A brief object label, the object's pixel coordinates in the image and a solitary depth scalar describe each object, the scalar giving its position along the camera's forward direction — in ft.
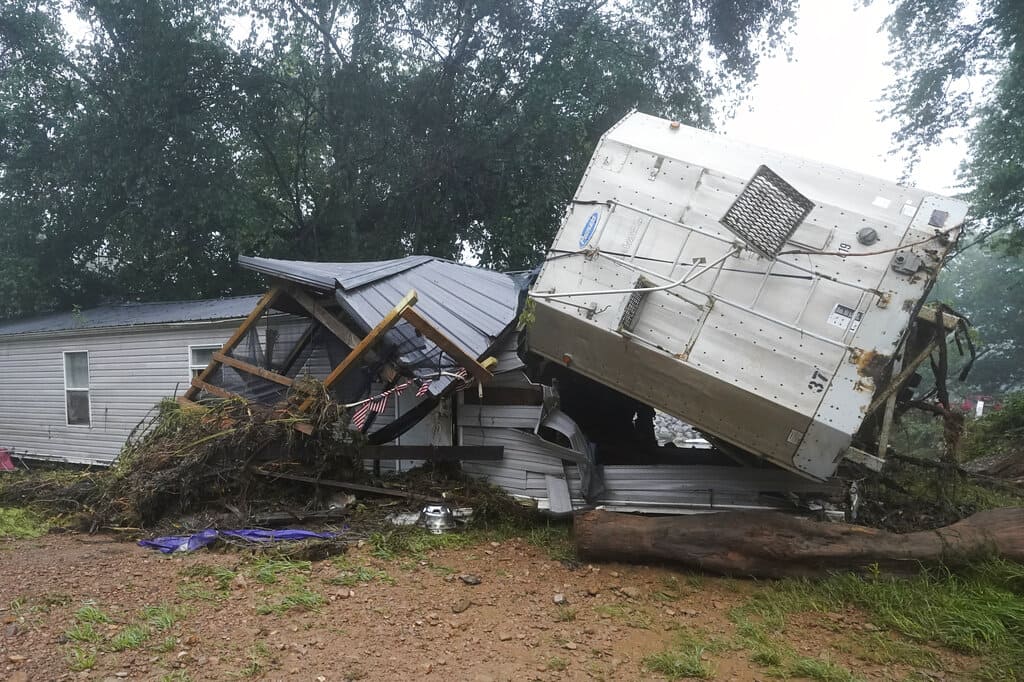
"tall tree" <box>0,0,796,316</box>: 47.93
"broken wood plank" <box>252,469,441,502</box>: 21.29
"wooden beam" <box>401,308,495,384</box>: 19.12
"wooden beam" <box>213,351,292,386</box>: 22.57
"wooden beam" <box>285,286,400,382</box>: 21.42
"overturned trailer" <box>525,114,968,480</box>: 15.06
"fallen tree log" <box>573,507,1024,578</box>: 14.83
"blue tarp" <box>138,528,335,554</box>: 18.47
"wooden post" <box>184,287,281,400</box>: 23.89
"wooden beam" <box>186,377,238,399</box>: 23.24
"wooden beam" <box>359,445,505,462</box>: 22.26
